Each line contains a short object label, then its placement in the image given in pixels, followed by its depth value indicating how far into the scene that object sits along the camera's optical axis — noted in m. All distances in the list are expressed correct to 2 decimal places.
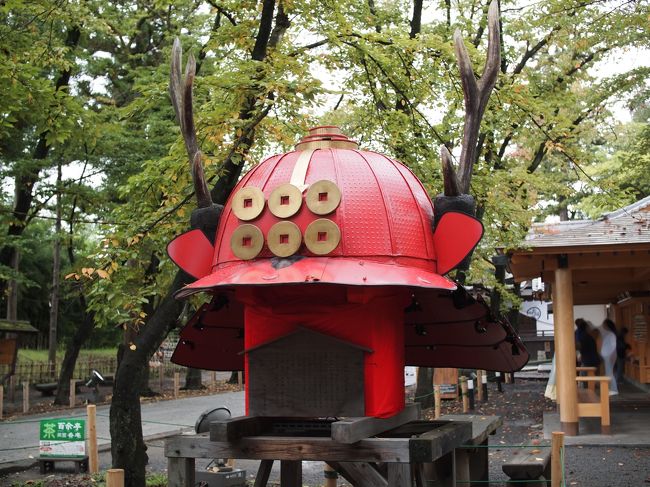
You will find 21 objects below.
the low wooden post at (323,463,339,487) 8.70
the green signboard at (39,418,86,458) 12.31
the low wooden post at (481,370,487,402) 20.50
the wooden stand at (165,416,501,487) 4.75
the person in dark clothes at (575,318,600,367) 18.98
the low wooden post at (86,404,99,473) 12.05
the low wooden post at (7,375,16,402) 23.91
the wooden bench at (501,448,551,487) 8.41
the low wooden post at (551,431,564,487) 6.98
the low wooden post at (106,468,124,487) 5.89
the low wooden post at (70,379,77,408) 22.91
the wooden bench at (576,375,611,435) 13.66
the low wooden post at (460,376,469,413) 17.83
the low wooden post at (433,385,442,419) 16.55
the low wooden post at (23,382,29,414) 21.19
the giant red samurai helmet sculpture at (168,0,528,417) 4.90
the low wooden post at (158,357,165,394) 28.53
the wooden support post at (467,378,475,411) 18.06
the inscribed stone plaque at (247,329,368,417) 5.04
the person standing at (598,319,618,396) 19.19
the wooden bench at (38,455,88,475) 12.30
